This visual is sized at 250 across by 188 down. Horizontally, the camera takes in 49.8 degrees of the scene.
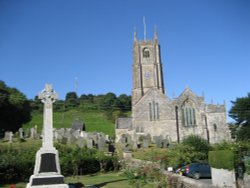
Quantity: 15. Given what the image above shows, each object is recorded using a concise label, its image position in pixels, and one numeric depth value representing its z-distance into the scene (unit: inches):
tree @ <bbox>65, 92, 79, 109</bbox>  3473.4
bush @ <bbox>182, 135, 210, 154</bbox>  1069.1
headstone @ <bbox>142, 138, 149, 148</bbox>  1283.2
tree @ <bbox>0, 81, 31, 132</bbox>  1785.2
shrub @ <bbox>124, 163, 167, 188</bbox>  528.3
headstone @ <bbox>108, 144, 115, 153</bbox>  1124.3
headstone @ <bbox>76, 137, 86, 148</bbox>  1087.8
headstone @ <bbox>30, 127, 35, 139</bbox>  1278.3
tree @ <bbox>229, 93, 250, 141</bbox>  2065.5
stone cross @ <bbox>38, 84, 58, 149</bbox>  524.7
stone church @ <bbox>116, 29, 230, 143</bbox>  1643.7
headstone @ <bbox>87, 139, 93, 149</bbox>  1107.3
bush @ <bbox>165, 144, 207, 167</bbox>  843.4
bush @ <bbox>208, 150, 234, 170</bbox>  507.5
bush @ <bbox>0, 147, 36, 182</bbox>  631.8
